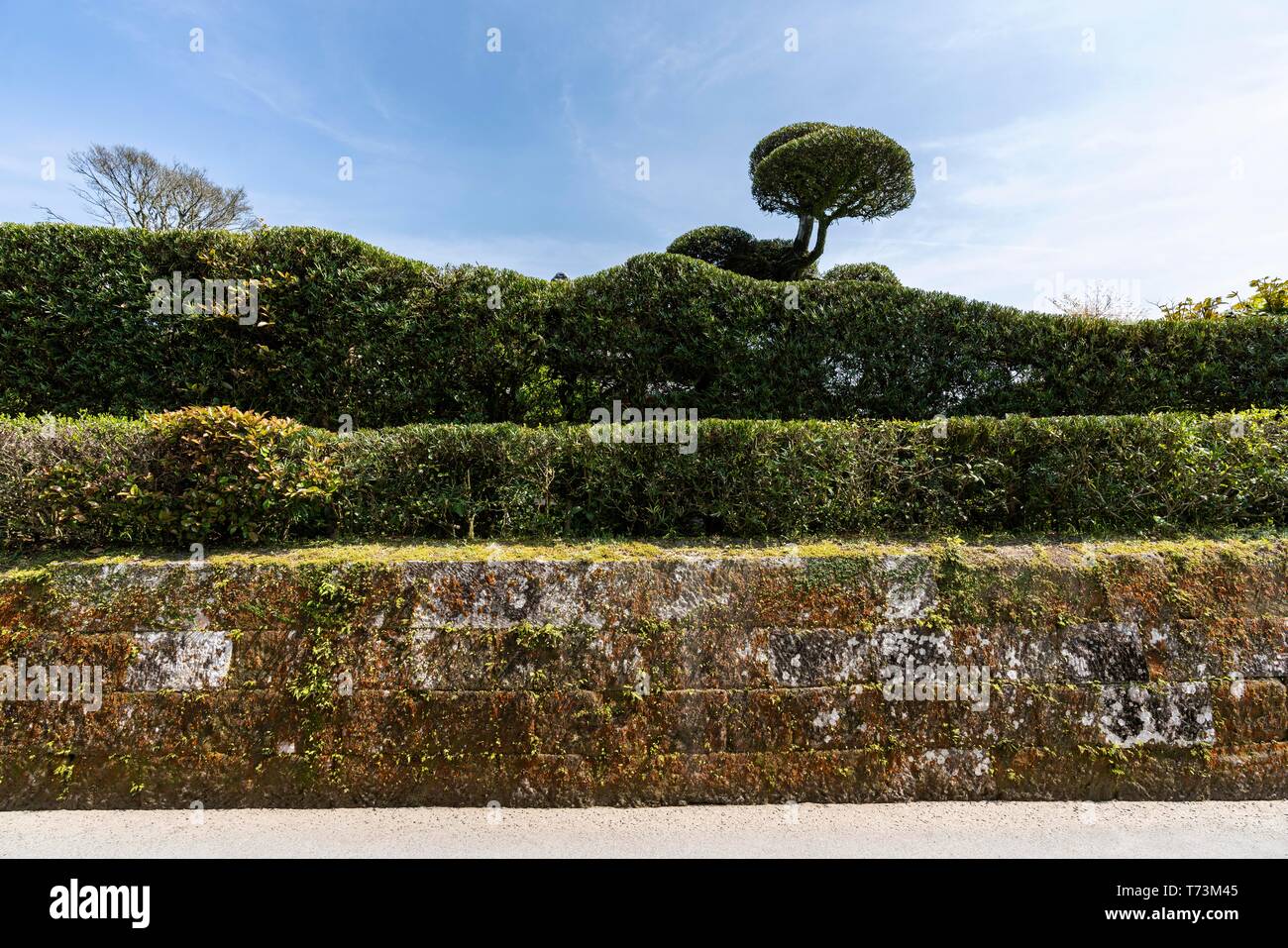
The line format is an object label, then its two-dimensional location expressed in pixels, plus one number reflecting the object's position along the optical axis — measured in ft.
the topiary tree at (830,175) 34.78
